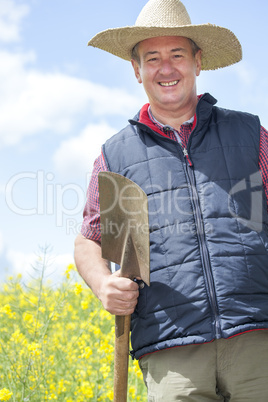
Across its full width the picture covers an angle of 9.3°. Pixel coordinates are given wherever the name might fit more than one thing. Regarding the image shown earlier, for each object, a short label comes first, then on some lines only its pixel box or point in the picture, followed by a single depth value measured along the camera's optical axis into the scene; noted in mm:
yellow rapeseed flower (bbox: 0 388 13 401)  4592
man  4024
